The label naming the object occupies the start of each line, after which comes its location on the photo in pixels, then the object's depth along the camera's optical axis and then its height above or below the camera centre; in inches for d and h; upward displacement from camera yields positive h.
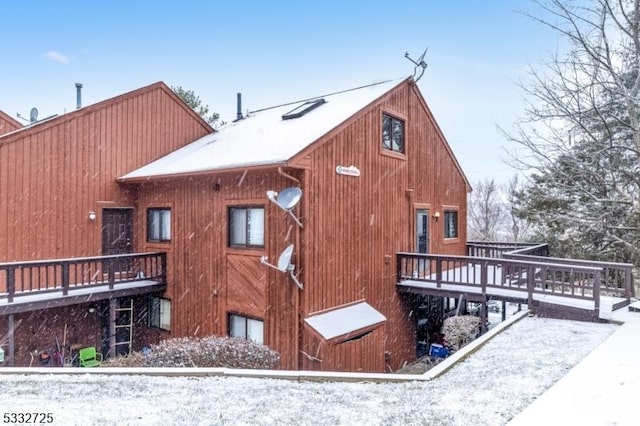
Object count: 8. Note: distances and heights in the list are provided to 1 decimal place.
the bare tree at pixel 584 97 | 418.0 +125.5
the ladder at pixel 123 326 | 425.7 -109.5
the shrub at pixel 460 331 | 385.4 -104.4
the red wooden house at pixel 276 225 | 329.4 -6.3
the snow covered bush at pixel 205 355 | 249.3 -83.9
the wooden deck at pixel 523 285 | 303.4 -58.1
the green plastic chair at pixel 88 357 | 390.0 -130.2
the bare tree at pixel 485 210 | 1368.5 +26.7
